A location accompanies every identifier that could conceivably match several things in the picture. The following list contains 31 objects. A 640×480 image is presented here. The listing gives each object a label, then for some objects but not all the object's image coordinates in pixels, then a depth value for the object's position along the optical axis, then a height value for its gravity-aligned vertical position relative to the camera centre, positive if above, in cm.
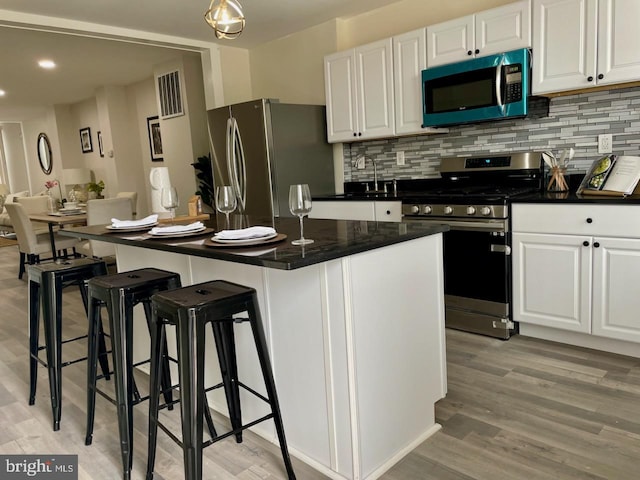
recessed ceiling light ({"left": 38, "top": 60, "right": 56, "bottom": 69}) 578 +140
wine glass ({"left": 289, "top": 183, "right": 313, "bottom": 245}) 169 -12
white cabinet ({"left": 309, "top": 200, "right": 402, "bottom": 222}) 354 -36
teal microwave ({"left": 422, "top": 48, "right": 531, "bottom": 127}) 300 +42
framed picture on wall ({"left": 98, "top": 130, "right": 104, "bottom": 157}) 824 +55
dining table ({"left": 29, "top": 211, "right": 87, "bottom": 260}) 459 -36
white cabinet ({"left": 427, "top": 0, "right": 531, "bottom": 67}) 296 +76
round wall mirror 974 +58
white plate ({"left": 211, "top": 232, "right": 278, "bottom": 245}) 177 -25
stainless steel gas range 300 -49
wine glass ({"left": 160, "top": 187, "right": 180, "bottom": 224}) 253 -13
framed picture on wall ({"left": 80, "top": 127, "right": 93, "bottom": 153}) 872 +70
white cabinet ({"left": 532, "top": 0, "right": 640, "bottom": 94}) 261 +57
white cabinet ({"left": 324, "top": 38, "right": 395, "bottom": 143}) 376 +55
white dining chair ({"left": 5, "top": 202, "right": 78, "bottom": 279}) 488 -57
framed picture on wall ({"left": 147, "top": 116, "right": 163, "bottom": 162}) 713 +53
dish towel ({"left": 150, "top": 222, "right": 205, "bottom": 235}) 216 -24
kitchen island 168 -64
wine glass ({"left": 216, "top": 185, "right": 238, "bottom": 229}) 237 -14
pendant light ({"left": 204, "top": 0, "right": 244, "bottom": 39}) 219 +70
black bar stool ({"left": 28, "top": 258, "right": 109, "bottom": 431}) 227 -57
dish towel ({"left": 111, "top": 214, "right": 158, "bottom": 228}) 249 -24
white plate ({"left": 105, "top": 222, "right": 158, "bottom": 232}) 248 -26
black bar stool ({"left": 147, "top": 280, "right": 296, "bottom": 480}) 151 -59
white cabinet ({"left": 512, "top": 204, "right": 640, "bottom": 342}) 257 -66
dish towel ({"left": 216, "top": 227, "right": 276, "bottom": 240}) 182 -24
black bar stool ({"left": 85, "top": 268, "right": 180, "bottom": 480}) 188 -58
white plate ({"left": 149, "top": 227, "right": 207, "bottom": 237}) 213 -26
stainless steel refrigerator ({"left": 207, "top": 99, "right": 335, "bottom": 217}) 404 +14
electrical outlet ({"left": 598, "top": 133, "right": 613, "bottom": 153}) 298 +2
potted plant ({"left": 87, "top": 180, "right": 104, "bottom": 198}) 625 -12
